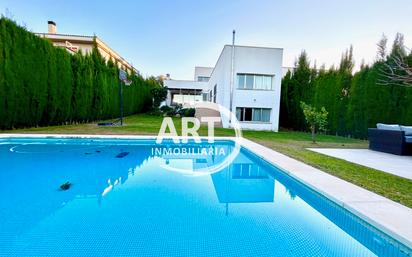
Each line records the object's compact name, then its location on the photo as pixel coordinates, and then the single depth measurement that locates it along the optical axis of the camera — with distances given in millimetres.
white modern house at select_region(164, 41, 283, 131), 16016
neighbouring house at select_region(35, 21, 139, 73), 27359
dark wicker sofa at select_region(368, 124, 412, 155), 8219
